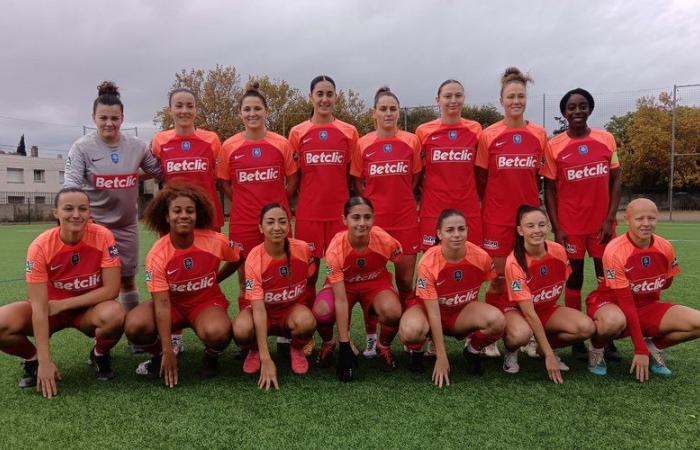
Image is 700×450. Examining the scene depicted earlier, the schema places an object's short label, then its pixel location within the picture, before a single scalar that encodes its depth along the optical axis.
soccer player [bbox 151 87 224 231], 4.14
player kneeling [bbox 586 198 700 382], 3.33
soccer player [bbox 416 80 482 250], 4.04
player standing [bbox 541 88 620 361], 3.90
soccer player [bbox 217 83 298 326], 4.06
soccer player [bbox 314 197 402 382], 3.49
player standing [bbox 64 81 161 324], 3.85
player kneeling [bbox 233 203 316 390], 3.39
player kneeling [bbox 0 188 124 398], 3.21
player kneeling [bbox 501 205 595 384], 3.35
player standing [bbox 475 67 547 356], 3.99
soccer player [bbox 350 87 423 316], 4.06
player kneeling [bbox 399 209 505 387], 3.36
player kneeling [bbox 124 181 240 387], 3.33
